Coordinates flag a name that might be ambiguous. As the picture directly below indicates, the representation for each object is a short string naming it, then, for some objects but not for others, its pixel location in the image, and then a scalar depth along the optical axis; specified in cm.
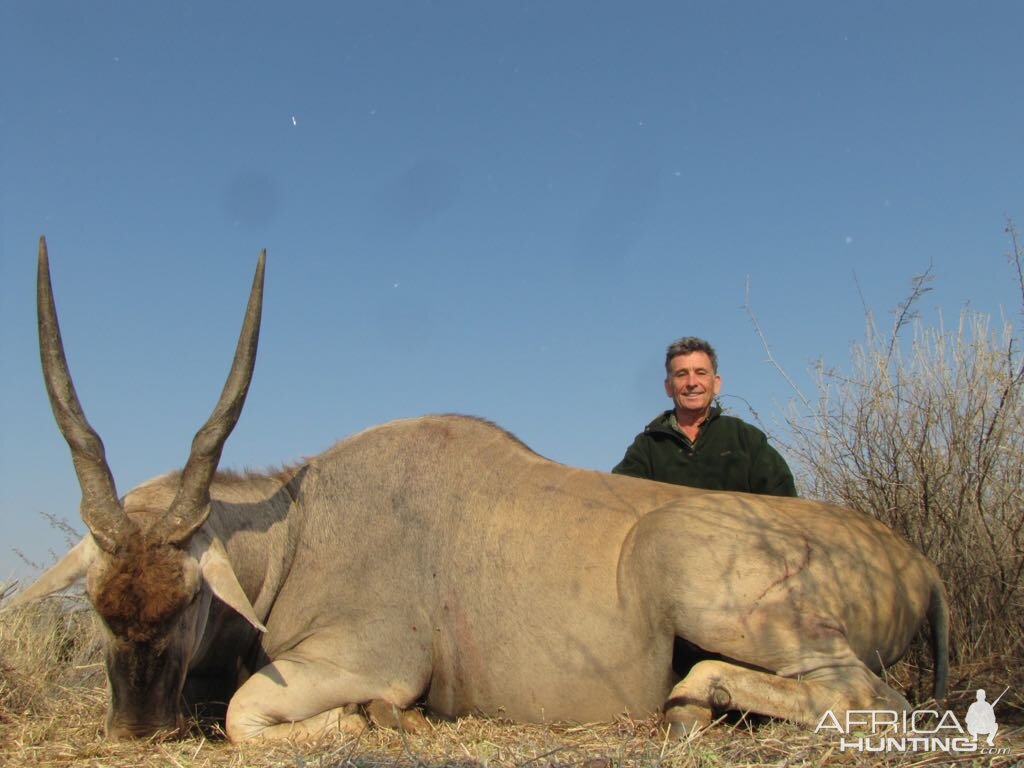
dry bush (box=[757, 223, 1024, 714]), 538
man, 587
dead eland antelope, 365
